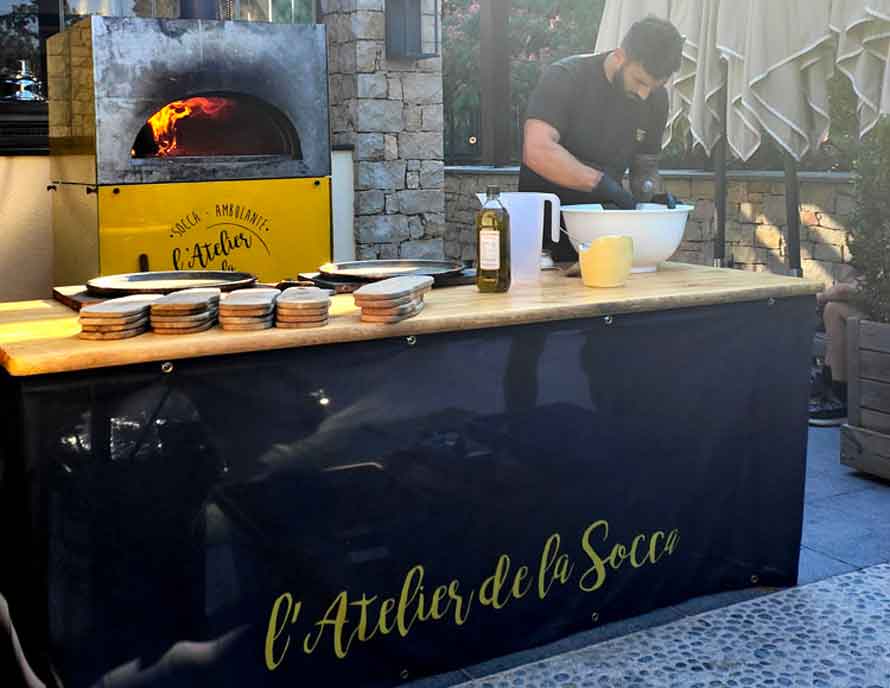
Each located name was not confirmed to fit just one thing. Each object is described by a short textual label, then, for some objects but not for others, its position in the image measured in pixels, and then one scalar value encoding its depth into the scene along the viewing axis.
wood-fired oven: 4.47
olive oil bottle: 2.82
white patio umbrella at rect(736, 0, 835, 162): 5.08
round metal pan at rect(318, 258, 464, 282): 2.93
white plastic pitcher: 3.00
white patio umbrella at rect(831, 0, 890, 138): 4.74
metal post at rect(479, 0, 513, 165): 9.11
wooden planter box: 4.25
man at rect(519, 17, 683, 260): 4.05
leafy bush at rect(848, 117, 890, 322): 4.47
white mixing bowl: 3.15
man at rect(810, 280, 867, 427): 4.91
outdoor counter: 2.18
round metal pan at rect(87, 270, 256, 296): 2.64
